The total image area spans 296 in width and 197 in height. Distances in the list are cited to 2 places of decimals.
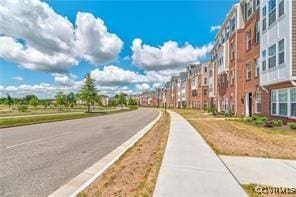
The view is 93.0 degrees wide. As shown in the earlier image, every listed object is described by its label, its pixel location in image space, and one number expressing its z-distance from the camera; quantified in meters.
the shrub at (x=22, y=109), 32.79
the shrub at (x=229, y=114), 16.46
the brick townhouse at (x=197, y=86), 36.07
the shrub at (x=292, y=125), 8.34
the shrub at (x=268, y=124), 9.64
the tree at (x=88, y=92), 33.04
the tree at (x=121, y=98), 68.89
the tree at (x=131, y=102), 75.96
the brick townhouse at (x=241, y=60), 13.31
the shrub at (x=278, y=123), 9.46
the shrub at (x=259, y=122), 10.13
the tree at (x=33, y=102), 51.56
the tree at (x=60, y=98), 45.96
